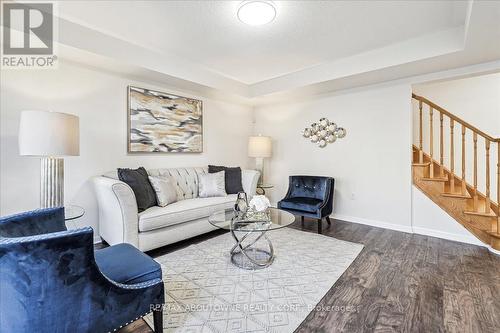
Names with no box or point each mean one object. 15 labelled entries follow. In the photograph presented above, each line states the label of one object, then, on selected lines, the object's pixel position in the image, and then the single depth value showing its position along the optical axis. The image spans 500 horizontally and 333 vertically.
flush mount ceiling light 2.24
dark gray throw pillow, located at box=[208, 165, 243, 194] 4.02
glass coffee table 2.35
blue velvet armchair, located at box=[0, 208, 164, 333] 1.01
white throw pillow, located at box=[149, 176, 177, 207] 3.05
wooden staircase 2.96
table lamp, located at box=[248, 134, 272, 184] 4.76
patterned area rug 1.67
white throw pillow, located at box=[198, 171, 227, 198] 3.72
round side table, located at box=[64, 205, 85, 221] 2.29
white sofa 2.54
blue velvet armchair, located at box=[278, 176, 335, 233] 3.53
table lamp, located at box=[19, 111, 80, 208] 2.12
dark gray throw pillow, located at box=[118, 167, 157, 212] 2.81
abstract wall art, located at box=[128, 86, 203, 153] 3.51
